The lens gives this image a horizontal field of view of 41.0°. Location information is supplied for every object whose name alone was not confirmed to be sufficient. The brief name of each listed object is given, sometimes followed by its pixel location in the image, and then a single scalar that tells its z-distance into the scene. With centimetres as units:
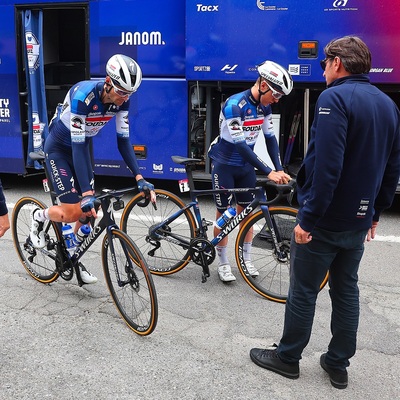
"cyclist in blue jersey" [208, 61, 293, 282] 438
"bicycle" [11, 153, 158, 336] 375
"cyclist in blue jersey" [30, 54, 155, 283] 397
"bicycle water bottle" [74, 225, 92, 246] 441
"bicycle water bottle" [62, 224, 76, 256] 441
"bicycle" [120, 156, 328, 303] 443
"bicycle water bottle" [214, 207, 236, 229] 468
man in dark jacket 274
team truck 648
